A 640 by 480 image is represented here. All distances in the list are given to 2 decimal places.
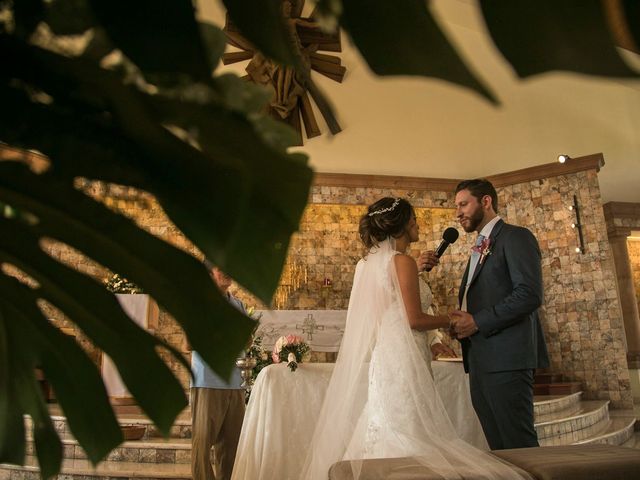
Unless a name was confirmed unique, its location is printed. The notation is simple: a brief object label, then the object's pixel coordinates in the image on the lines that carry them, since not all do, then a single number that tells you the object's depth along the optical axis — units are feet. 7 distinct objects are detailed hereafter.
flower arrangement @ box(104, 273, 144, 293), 23.19
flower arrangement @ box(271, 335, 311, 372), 13.69
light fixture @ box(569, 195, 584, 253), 30.60
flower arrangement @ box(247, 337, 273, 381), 15.44
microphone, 10.88
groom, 9.27
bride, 9.33
